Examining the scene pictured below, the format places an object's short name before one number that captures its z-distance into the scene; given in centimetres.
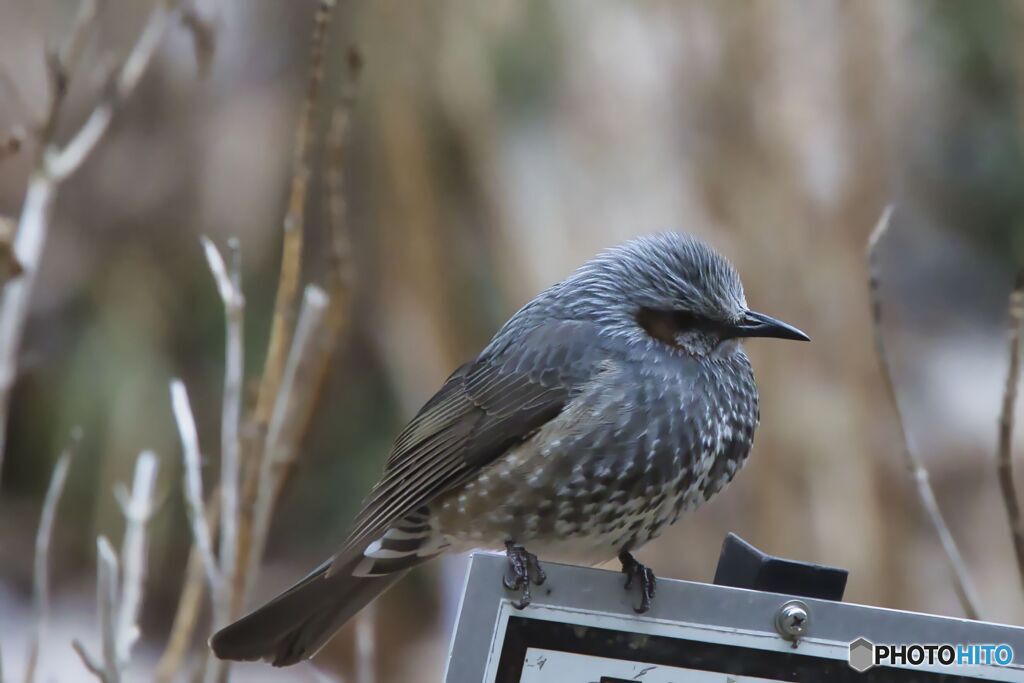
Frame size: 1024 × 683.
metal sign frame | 367
